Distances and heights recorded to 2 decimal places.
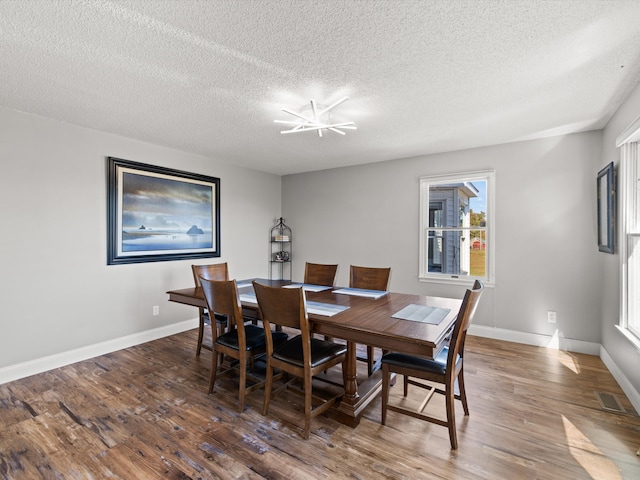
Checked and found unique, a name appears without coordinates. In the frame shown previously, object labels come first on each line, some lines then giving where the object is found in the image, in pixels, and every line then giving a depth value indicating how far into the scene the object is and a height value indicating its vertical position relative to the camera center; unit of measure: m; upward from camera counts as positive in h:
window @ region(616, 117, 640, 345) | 2.48 +0.09
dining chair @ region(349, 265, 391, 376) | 3.20 -0.40
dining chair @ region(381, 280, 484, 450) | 1.83 -0.80
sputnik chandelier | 2.47 +1.04
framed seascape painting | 3.53 +0.32
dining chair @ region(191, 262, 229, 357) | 3.20 -0.42
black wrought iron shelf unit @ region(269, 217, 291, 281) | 5.61 -0.20
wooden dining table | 1.69 -0.51
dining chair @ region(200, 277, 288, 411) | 2.23 -0.80
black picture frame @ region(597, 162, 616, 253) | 2.77 +0.32
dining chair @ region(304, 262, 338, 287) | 3.44 -0.38
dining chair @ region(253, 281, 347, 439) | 1.96 -0.78
